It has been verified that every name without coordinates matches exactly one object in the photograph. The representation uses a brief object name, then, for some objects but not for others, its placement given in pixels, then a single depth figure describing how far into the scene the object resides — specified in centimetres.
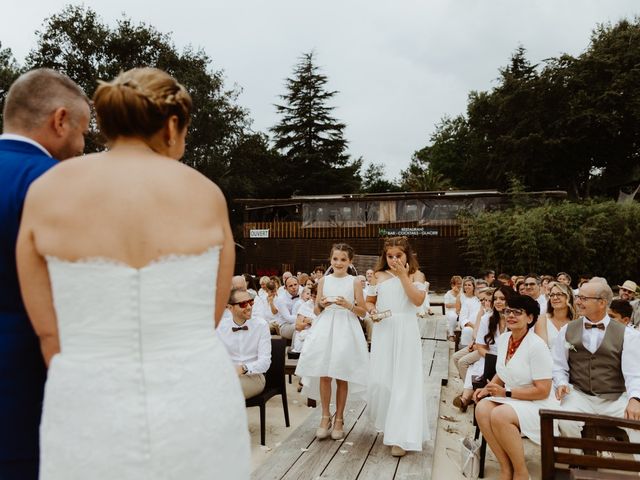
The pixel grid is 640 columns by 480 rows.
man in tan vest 448
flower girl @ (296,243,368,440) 521
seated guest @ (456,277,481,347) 962
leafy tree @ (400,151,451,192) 4703
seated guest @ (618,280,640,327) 898
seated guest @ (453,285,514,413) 691
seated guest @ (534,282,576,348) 679
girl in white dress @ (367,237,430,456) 477
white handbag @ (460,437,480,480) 486
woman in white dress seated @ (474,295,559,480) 439
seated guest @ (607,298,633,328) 622
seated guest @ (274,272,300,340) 986
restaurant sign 2784
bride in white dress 135
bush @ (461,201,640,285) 2336
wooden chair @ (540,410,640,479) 312
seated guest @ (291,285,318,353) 845
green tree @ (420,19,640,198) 3441
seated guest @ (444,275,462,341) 1273
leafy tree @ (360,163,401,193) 5681
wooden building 2752
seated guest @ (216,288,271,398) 589
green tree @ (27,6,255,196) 3161
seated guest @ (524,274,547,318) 895
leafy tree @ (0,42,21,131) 2994
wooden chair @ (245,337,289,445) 628
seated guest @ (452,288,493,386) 770
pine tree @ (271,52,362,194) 4575
